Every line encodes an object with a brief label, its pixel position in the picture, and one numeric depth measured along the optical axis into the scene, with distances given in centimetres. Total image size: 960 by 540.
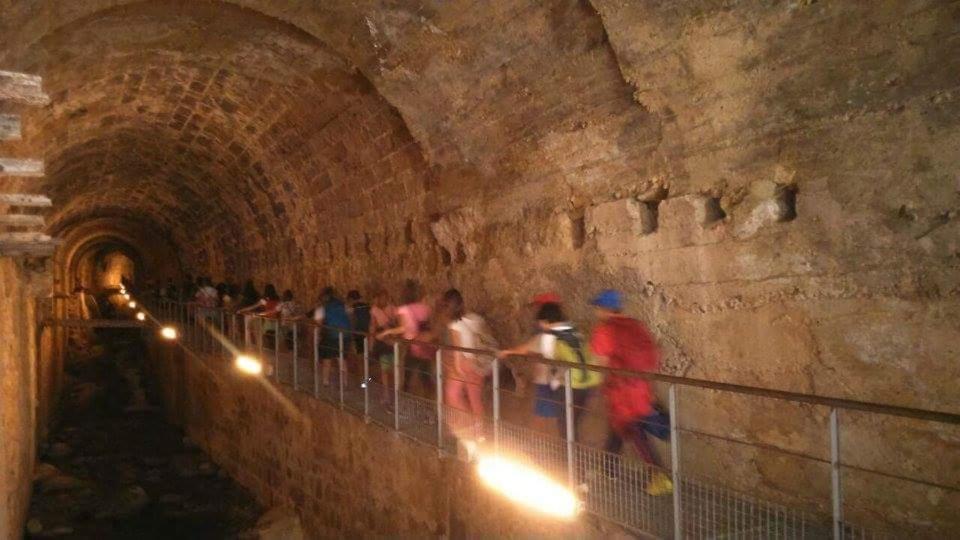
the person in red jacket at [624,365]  491
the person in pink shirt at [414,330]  748
